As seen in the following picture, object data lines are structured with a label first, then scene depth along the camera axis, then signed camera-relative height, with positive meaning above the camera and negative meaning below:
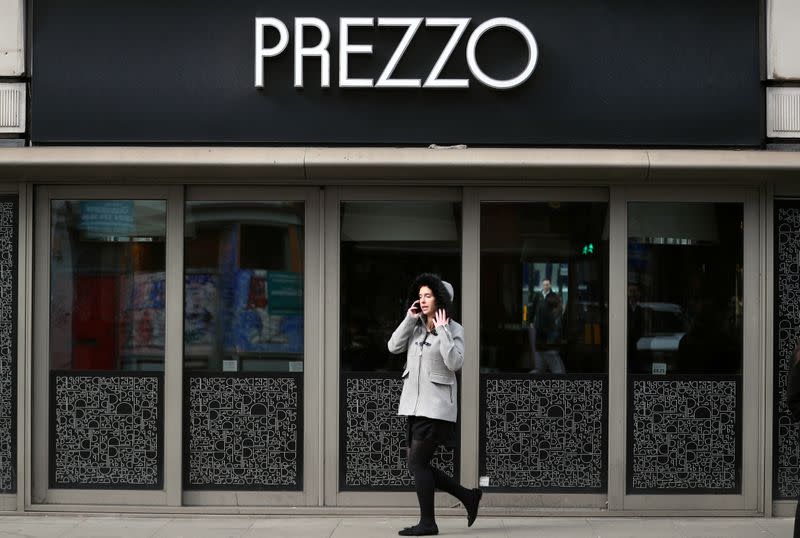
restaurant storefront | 8.83 +0.37
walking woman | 8.05 -0.68
